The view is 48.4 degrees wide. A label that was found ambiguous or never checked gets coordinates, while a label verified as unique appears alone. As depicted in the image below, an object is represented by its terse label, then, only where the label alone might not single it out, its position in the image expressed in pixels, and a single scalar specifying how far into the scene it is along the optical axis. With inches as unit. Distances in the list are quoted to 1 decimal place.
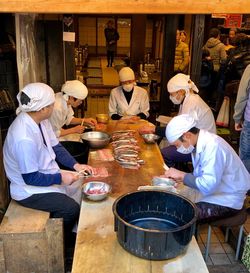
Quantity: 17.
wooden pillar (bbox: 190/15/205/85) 183.3
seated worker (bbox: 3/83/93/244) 103.3
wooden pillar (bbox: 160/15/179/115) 234.5
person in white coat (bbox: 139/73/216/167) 150.3
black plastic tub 71.1
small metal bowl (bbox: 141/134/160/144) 144.3
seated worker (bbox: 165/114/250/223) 96.7
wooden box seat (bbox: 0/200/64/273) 99.3
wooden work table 72.6
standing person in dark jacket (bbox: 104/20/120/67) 572.9
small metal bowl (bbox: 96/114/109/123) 172.9
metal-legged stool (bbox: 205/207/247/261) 107.9
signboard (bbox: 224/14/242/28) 288.3
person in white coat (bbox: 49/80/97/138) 152.7
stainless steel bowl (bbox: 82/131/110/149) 136.8
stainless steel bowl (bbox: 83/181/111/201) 97.0
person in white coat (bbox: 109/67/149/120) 195.0
